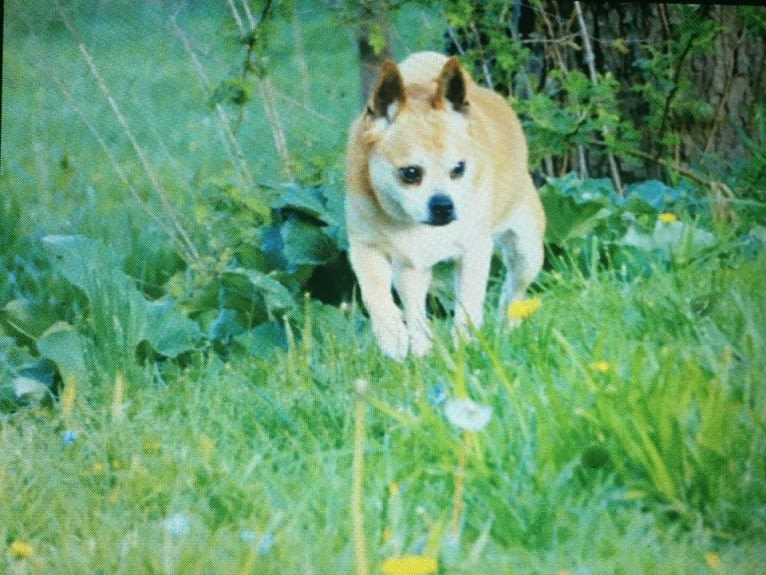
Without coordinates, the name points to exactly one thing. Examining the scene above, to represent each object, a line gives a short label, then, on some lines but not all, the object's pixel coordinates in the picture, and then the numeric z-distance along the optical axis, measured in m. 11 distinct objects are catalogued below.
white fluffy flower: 3.46
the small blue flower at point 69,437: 4.41
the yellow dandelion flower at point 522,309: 4.45
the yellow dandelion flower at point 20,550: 3.93
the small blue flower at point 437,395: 3.96
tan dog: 5.28
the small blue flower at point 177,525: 3.63
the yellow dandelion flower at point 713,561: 3.48
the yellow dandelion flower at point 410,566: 3.39
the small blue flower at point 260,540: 3.52
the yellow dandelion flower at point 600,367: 3.84
